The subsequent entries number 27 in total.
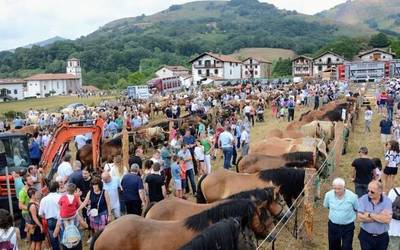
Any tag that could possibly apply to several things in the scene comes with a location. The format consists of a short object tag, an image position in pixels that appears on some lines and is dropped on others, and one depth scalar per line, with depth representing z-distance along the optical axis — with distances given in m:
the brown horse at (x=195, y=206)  7.34
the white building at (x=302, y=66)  91.75
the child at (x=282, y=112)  30.12
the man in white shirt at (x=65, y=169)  10.08
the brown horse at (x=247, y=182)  9.35
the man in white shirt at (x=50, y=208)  7.47
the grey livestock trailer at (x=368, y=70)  47.34
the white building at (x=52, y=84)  96.68
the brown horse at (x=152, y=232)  6.27
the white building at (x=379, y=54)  74.84
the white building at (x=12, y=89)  84.28
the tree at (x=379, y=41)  100.75
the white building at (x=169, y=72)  96.51
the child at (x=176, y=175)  10.98
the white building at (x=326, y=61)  88.06
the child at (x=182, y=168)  11.50
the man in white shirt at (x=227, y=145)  14.32
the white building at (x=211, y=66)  90.81
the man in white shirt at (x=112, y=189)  8.38
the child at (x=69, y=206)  7.15
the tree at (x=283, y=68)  98.07
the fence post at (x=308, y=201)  8.55
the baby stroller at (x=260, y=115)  30.25
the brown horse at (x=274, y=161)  11.49
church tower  111.56
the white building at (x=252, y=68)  103.31
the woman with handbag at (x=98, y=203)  8.27
